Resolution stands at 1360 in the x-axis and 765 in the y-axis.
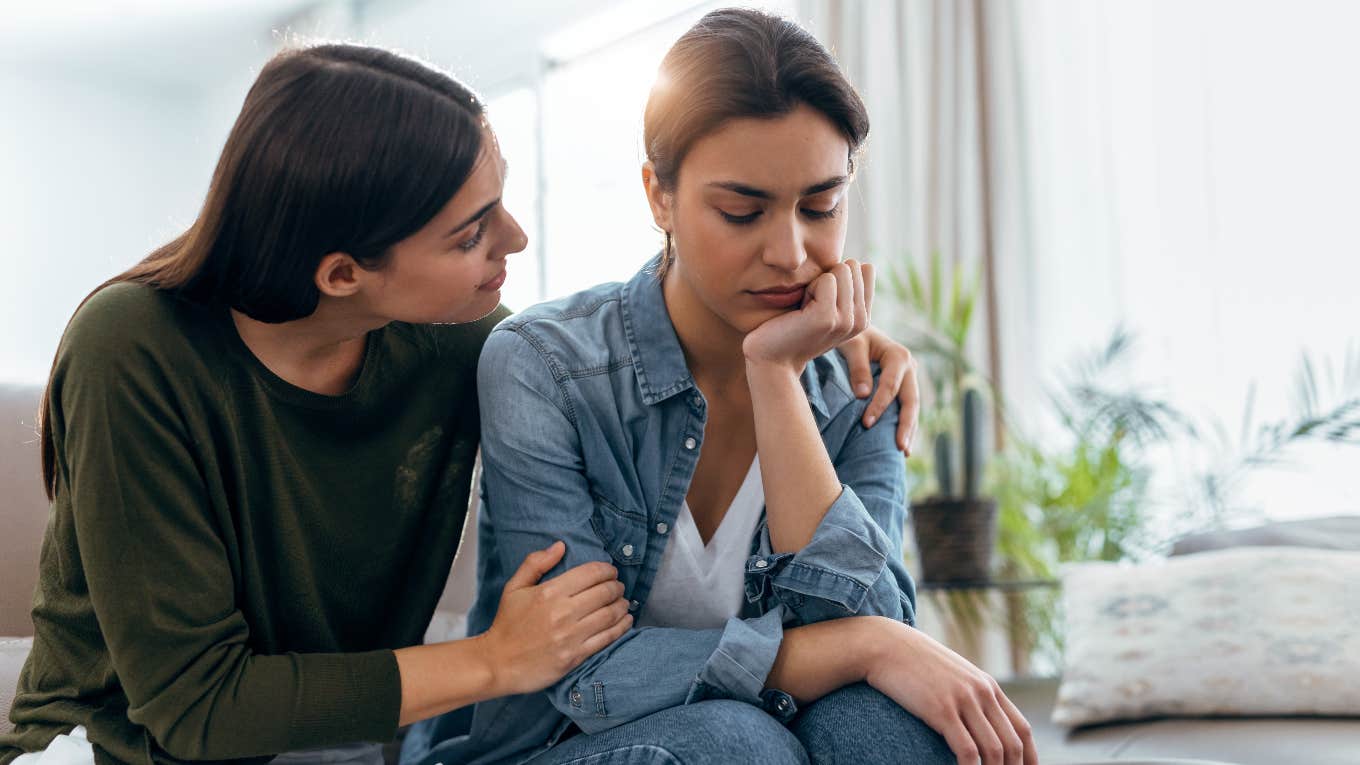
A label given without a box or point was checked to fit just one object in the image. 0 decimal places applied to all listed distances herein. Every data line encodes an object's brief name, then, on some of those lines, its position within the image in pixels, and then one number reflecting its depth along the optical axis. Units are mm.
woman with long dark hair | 1094
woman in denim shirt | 1154
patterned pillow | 1724
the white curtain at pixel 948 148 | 3156
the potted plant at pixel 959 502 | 2551
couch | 1421
